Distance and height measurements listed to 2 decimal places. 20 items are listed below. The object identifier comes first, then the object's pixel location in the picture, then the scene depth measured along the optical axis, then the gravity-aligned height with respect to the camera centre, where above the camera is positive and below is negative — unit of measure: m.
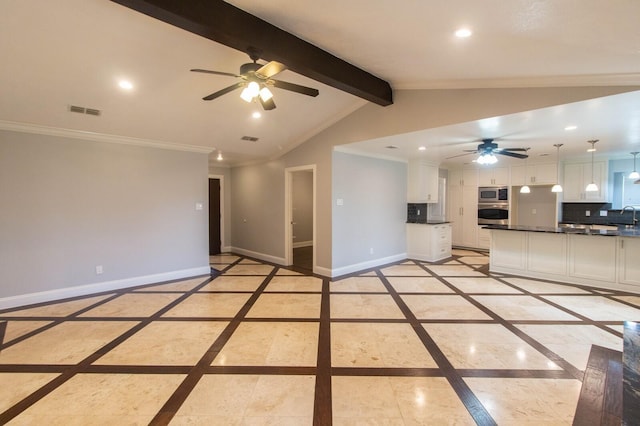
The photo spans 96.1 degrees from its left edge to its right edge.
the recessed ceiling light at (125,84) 3.28 +1.41
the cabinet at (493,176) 7.44 +0.82
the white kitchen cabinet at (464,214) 7.98 -0.21
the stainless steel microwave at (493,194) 7.46 +0.34
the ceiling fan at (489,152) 4.63 +0.92
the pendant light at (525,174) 5.55 +0.82
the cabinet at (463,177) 7.95 +0.85
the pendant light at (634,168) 5.13 +0.83
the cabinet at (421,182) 6.67 +0.58
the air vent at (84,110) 3.67 +1.25
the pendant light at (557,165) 5.13 +0.97
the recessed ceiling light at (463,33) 2.21 +1.37
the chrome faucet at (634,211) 5.91 -0.08
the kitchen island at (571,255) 4.39 -0.81
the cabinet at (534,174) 6.74 +0.80
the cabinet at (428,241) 6.55 -0.81
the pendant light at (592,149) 4.78 +1.10
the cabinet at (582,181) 6.34 +0.59
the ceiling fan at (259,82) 2.50 +1.14
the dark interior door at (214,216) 7.62 -0.27
